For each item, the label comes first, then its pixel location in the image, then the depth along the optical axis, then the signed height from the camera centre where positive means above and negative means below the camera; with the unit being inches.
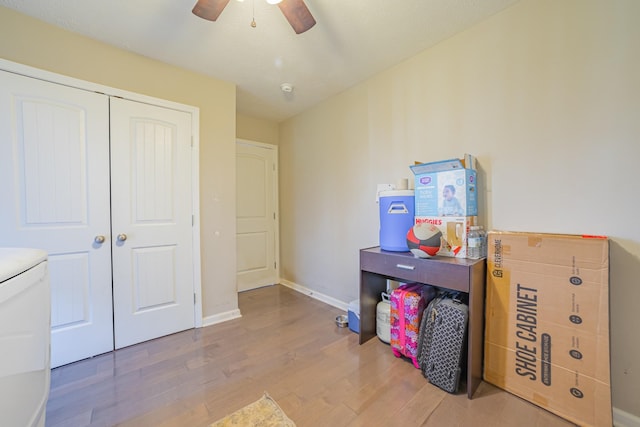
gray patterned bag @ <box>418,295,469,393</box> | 60.2 -32.4
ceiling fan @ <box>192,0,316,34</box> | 53.8 +44.2
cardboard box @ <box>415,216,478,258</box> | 68.1 -6.0
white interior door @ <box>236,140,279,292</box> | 140.1 -1.1
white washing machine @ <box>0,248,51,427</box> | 29.5 -16.2
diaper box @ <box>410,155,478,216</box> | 68.4 +6.1
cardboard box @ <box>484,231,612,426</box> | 50.1 -24.6
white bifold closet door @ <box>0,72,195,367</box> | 68.5 +2.2
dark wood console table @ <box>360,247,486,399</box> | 59.5 -17.4
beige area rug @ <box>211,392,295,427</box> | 52.8 -44.0
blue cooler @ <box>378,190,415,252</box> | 79.4 -1.9
